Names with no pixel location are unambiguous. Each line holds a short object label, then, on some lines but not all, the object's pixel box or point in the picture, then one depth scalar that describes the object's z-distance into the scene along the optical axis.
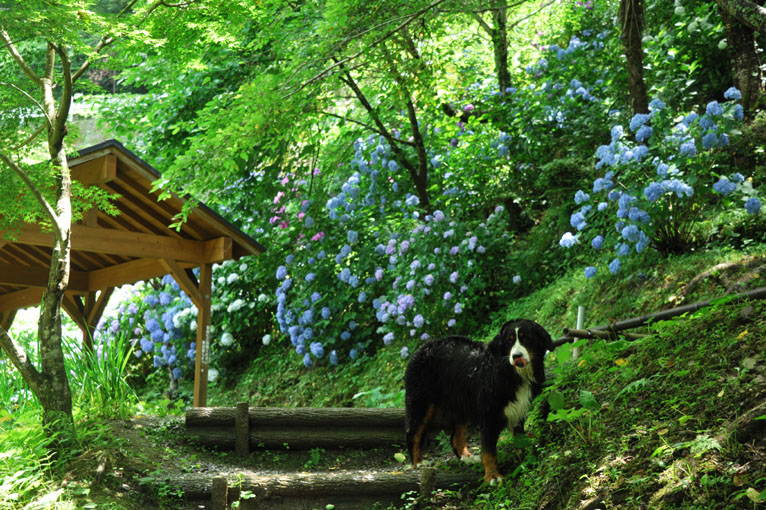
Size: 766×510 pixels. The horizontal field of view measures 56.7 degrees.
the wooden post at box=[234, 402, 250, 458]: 6.07
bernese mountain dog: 4.36
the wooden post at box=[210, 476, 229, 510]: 4.68
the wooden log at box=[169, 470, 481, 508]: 4.82
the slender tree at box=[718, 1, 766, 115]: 7.48
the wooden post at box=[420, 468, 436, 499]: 4.65
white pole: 6.16
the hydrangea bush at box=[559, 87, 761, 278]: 6.23
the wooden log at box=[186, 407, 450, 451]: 6.13
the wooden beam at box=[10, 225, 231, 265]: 7.38
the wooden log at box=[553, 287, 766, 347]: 4.55
